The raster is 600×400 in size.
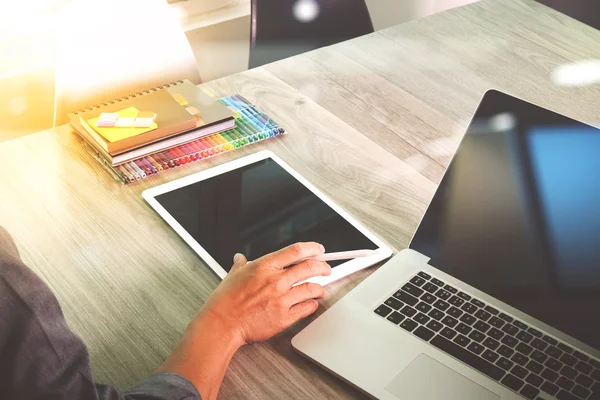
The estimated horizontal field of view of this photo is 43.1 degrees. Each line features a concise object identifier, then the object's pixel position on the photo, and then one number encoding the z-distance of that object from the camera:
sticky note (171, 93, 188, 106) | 1.51
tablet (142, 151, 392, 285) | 1.22
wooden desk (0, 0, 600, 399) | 1.07
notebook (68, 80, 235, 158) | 1.39
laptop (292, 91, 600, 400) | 0.99
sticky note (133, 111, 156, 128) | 1.41
